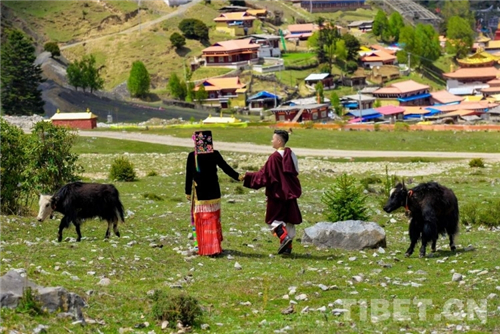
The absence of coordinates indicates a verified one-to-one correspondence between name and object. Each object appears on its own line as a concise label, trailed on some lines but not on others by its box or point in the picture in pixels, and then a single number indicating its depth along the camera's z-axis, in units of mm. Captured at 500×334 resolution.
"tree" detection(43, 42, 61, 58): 143588
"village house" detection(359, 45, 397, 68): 155375
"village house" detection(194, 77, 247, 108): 126625
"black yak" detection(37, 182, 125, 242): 20297
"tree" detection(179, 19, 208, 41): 157750
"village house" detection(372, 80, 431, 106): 132125
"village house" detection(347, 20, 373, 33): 191125
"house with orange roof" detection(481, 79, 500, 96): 139500
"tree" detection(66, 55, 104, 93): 122438
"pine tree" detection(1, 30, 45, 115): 99688
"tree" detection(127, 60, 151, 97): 127500
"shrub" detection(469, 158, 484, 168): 46753
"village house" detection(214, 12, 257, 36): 163875
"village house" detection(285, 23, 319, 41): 170750
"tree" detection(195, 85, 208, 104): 124500
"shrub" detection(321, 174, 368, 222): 23578
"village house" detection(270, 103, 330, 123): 110512
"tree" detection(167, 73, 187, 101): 127000
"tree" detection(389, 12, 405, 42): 186125
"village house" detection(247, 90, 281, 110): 126625
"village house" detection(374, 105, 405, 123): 117000
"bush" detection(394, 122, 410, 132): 68844
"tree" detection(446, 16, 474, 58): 179250
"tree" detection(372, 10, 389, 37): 184750
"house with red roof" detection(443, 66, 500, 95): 150250
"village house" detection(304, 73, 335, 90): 138625
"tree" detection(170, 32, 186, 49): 151625
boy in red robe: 19703
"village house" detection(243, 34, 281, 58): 150125
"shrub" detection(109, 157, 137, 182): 39312
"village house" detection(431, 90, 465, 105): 133625
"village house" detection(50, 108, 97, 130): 72812
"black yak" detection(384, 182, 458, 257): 19156
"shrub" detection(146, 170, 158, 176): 43281
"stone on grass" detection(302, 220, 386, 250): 20312
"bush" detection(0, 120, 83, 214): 26353
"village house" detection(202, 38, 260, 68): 143500
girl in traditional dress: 19297
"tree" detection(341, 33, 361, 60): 155125
